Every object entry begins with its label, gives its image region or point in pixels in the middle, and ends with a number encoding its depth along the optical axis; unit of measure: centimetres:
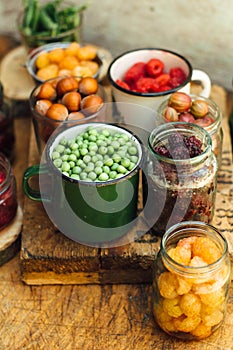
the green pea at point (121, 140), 83
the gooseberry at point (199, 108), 87
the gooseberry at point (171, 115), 86
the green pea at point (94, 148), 83
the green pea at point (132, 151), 82
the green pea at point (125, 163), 81
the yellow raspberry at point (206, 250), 76
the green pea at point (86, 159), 82
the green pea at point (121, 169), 80
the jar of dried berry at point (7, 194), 86
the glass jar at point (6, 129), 98
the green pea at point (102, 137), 84
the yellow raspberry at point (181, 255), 76
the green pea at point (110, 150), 83
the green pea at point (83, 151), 82
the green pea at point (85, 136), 84
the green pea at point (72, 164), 81
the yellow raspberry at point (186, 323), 76
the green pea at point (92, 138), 84
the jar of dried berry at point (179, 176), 80
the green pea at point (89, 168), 81
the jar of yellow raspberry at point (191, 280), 75
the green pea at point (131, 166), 81
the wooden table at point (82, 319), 81
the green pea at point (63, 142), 84
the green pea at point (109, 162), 81
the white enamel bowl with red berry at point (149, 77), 90
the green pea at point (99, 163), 81
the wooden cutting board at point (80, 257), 84
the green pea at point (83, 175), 80
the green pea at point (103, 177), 79
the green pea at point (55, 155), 82
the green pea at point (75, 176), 80
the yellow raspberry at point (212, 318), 77
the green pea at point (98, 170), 80
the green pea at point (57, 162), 81
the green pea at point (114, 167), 81
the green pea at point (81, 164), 81
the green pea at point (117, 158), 81
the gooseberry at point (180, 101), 86
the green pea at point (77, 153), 82
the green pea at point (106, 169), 80
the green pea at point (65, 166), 80
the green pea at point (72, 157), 81
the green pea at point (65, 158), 82
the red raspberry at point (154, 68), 96
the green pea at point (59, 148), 83
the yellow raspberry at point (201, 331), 78
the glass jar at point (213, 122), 86
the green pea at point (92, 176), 80
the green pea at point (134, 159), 82
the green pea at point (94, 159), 82
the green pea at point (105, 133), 84
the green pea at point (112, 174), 80
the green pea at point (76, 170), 81
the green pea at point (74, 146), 83
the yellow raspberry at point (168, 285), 76
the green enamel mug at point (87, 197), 80
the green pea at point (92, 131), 84
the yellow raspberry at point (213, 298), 75
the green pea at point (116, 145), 83
